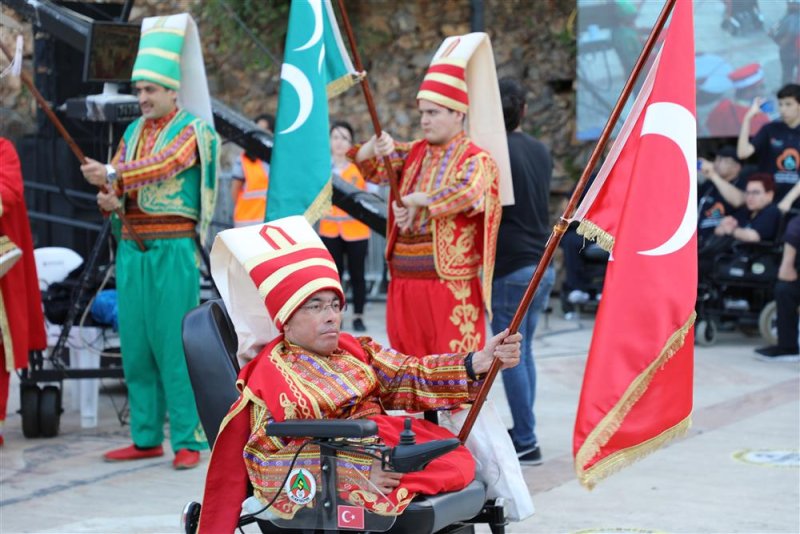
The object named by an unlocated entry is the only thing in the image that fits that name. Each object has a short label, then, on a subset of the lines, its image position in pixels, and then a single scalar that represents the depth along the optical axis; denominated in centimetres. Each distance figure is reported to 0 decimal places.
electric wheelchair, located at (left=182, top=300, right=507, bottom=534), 660
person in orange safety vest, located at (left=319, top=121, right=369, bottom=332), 1988
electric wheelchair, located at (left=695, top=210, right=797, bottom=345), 1915
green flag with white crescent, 1105
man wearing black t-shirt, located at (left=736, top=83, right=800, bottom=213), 1959
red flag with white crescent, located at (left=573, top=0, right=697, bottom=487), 701
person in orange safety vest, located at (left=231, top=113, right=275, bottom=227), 1980
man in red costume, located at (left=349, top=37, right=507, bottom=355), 1095
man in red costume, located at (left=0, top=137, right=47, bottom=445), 1174
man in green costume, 1176
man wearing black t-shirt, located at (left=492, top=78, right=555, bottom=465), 1166
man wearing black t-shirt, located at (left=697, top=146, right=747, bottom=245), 2028
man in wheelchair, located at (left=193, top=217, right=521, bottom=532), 681
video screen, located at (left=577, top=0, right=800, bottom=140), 2120
